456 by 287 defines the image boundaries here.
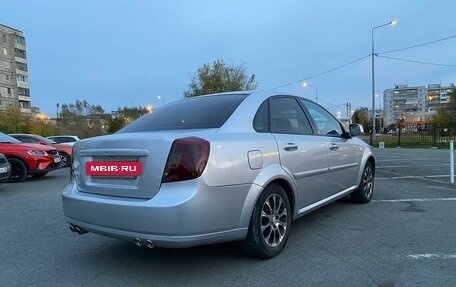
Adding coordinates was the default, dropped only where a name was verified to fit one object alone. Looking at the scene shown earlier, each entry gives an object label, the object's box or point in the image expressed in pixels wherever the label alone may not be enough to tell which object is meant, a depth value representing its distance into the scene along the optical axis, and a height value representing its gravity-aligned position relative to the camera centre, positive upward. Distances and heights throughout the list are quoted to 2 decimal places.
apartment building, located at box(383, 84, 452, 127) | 141.38 +3.96
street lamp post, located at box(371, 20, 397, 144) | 30.43 +1.50
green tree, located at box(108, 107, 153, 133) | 61.97 +0.95
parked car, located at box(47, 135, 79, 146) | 21.19 -0.80
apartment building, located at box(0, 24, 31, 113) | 75.06 +11.23
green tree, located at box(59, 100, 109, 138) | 66.12 +0.75
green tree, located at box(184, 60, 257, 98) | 31.34 +3.08
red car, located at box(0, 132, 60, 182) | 10.55 -0.89
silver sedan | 3.06 -0.50
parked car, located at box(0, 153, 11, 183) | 8.38 -0.93
